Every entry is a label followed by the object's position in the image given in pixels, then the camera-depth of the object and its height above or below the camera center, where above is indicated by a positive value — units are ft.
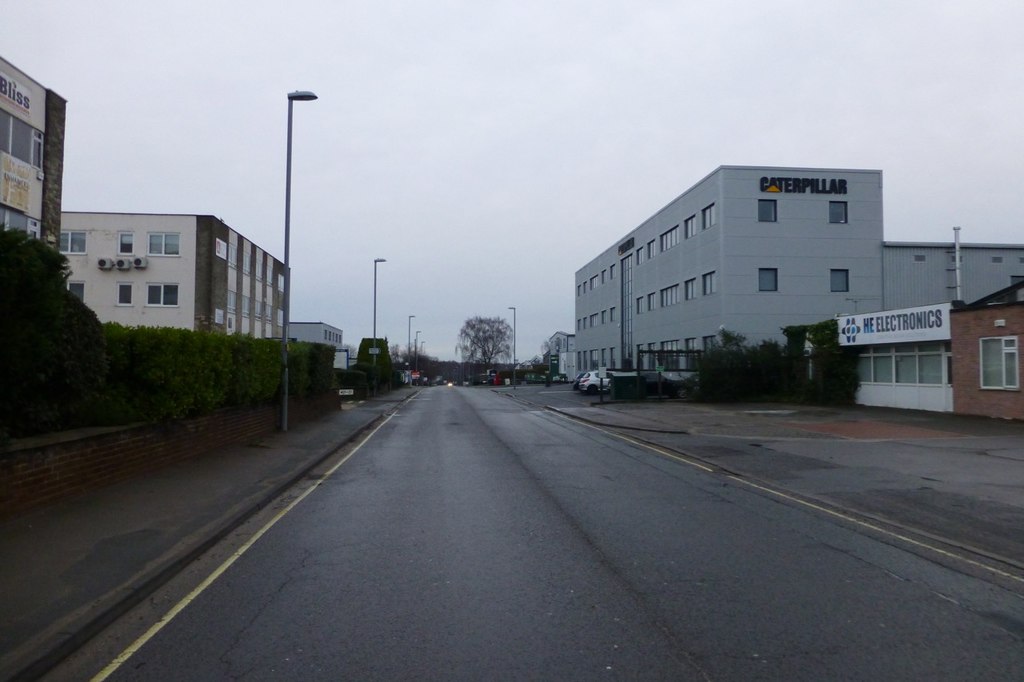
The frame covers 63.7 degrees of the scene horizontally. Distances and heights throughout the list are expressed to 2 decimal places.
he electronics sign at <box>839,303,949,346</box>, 89.81 +7.04
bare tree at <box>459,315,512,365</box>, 493.36 +23.80
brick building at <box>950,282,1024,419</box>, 77.61 +3.17
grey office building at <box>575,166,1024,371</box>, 144.87 +22.91
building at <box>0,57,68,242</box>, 79.66 +22.72
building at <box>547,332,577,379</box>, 291.79 +11.38
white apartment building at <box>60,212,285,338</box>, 157.89 +21.29
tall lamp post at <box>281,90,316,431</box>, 67.97 +5.87
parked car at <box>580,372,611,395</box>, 165.29 -0.43
